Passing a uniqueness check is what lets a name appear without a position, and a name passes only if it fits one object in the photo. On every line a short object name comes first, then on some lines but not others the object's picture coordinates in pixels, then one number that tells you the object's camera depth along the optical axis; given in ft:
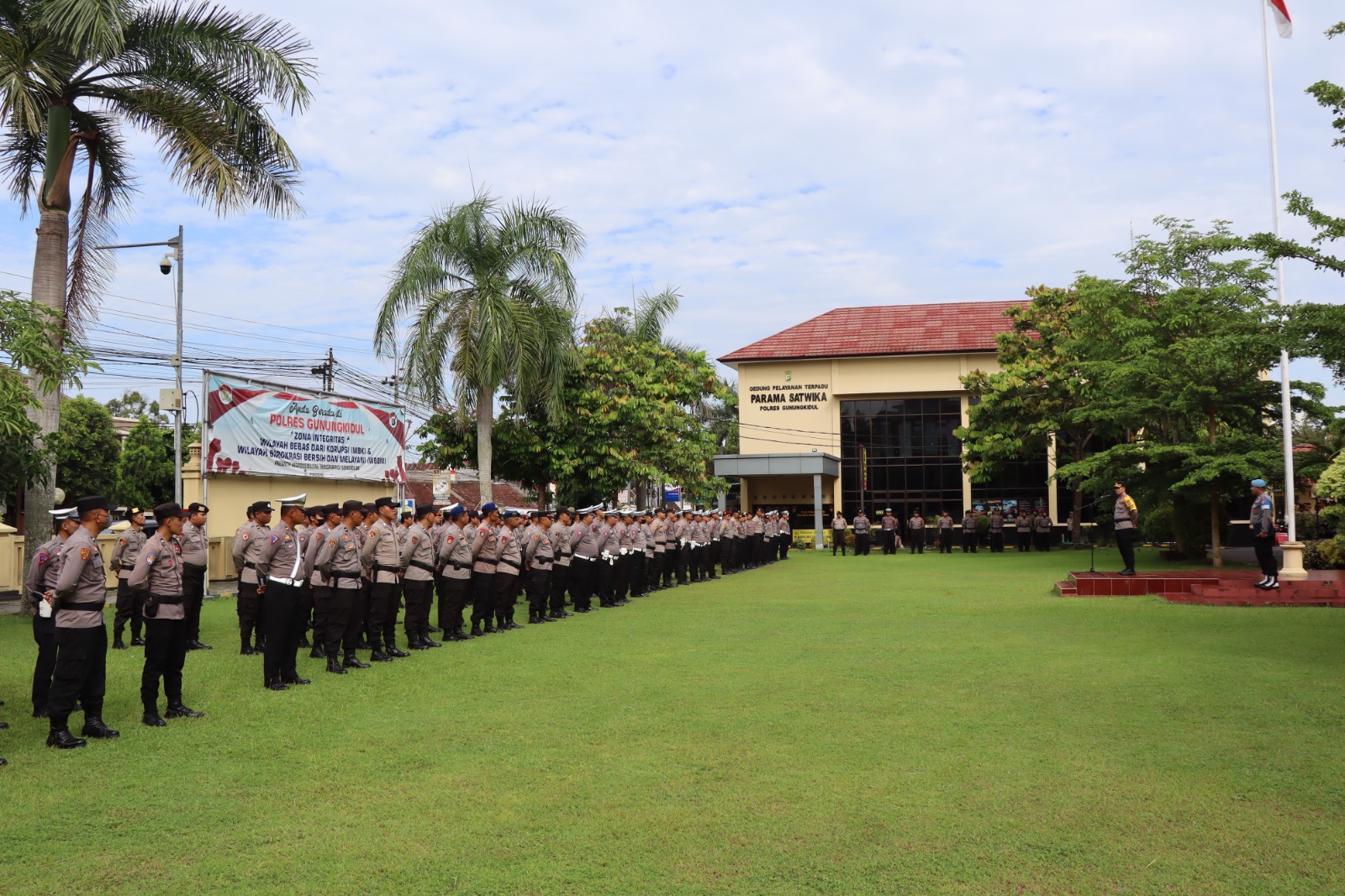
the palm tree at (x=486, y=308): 68.49
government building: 134.72
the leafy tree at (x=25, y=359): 28.19
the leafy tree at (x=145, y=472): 113.50
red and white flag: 51.96
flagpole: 51.88
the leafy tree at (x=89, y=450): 108.37
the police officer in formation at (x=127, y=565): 37.24
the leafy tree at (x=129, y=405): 166.30
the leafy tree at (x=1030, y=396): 103.04
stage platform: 45.47
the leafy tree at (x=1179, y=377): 65.36
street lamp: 58.05
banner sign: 56.34
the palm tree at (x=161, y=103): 43.04
